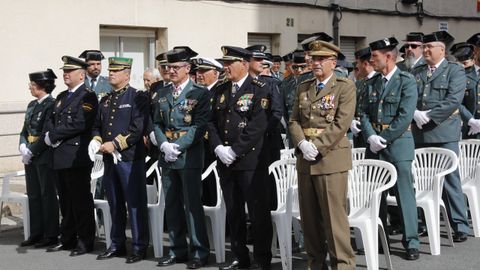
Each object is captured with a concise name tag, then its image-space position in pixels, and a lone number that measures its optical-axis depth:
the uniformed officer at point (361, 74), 8.18
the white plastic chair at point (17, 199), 8.34
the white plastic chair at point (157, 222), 7.56
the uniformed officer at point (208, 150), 8.33
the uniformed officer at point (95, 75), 9.49
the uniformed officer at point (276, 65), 11.33
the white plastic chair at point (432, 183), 7.21
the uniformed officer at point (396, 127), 6.88
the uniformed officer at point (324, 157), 5.98
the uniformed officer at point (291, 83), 9.15
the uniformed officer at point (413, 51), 8.29
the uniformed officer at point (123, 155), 7.38
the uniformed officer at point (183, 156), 7.07
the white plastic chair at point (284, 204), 6.72
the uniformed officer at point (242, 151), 6.68
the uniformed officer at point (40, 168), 8.13
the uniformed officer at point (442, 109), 7.65
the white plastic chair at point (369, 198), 6.36
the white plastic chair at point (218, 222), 7.27
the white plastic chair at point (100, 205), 8.01
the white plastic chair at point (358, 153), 7.79
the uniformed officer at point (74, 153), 7.73
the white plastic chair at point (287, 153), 7.85
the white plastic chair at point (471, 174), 8.00
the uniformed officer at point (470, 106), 8.59
